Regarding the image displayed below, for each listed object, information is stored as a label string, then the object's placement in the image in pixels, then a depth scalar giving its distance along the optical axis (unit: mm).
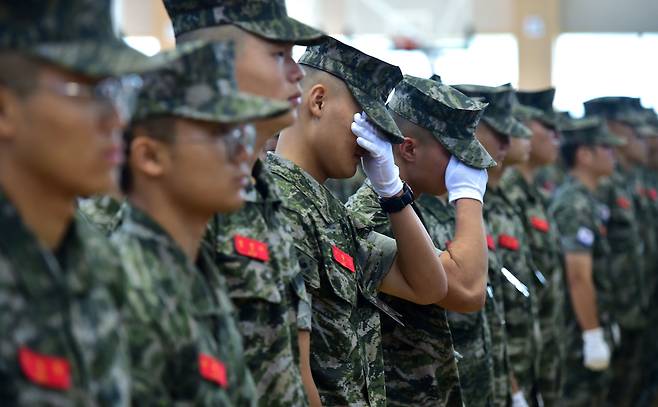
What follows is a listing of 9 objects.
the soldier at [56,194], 3844
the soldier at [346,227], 6711
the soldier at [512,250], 10891
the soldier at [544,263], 12602
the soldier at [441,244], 8164
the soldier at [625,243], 17219
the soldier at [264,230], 5520
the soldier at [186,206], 4539
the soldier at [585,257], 15016
